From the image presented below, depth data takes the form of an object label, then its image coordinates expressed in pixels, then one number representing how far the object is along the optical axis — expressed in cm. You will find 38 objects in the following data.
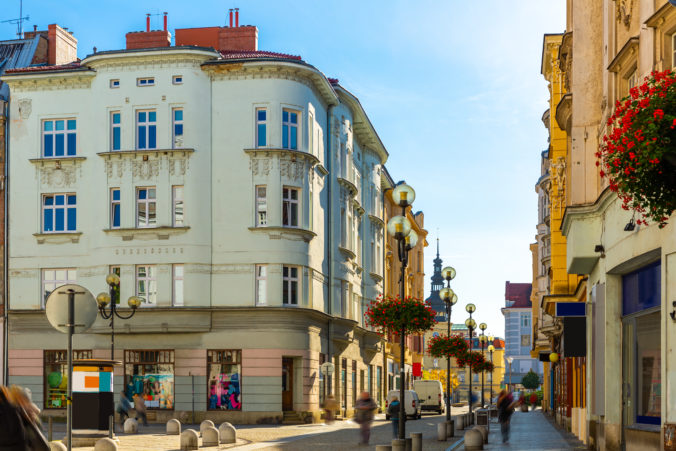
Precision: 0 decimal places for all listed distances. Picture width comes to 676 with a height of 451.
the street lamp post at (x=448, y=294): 3694
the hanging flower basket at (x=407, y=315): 2733
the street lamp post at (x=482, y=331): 6053
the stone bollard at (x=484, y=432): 2767
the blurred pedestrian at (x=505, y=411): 3167
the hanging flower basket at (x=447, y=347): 5041
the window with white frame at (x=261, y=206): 4434
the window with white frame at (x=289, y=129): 4468
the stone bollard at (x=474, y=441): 2703
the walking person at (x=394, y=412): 2992
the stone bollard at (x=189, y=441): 2541
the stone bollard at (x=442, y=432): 3136
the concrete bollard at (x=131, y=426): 3456
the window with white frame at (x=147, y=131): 4475
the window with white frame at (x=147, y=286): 4406
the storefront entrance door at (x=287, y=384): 4416
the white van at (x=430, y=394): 6838
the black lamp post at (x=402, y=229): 2025
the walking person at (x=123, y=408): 4022
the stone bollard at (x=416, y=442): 2217
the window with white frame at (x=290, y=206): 4453
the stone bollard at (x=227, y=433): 2873
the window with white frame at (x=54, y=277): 4584
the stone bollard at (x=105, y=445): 2134
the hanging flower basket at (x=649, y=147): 966
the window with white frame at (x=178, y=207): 4450
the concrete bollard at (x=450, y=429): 3209
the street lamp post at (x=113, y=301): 3672
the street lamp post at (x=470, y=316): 5016
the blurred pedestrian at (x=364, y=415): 3003
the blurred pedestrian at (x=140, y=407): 4050
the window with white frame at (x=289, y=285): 4406
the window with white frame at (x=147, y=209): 4450
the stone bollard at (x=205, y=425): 2779
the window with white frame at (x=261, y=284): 4381
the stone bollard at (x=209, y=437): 2697
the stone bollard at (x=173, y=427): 3234
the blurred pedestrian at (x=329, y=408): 4359
